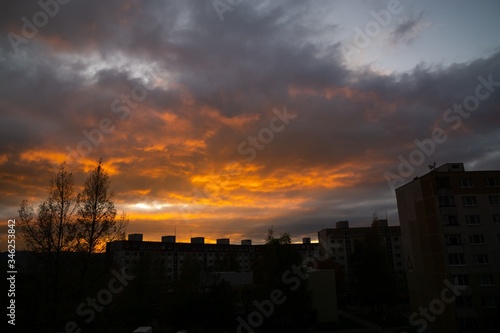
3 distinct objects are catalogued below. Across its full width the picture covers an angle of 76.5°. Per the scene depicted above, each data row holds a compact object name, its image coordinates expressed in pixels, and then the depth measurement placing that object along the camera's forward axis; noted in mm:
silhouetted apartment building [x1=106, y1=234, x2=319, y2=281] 110312
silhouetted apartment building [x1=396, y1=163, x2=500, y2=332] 38719
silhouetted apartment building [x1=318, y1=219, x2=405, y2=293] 100744
